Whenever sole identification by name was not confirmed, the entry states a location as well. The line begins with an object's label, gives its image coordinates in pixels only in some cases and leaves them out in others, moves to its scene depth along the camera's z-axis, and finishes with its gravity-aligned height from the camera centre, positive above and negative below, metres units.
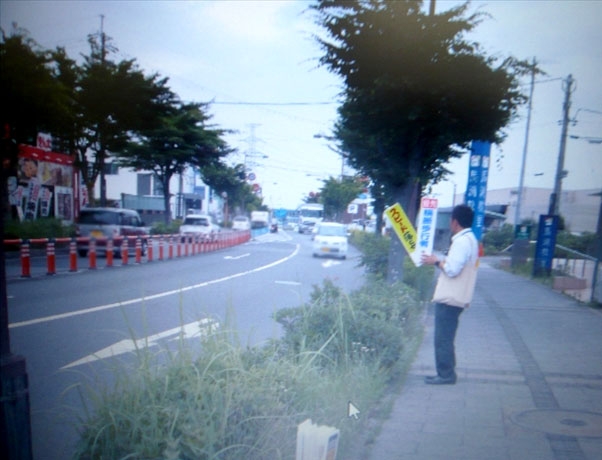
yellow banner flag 6.21 -0.30
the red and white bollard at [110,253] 14.05 -2.11
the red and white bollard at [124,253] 14.94 -2.19
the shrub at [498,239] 25.06 -1.67
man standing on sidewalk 5.17 -0.79
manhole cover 4.36 -1.88
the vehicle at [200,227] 24.69 -2.09
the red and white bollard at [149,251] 15.68 -2.31
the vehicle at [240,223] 52.60 -3.40
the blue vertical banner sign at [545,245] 14.92 -1.10
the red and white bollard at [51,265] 12.83 -2.23
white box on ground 2.92 -1.40
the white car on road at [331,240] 26.53 -2.30
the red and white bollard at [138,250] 13.17 -1.99
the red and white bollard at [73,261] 12.08 -2.13
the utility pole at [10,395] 2.63 -1.13
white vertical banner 6.13 -0.29
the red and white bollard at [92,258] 13.10 -2.14
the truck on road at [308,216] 51.41 -2.27
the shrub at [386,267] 10.45 -1.43
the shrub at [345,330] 5.09 -1.36
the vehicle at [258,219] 69.19 -3.75
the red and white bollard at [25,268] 12.09 -2.18
